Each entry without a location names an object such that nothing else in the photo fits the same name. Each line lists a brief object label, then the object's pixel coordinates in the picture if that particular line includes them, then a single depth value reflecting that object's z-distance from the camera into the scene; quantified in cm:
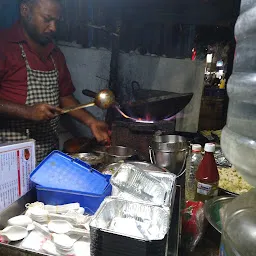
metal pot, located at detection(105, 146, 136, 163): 230
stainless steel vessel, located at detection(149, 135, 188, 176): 231
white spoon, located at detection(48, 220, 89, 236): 128
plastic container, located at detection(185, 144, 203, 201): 188
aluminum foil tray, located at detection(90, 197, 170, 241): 103
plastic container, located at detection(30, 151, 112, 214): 151
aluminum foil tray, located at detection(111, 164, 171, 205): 140
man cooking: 257
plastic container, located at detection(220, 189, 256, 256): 88
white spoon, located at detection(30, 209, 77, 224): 136
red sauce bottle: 158
